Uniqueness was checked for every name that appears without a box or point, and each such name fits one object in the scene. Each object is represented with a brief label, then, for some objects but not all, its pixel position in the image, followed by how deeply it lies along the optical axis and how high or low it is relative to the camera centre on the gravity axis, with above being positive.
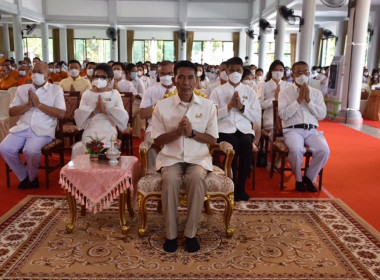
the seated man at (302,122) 4.62 -0.70
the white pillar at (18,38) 16.97 +0.88
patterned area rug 2.82 -1.44
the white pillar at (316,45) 22.81 +1.08
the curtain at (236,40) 25.03 +1.40
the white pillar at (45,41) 20.84 +0.93
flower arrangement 3.55 -0.76
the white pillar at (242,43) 24.94 +1.22
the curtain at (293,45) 25.38 +1.18
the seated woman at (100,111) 4.55 -0.57
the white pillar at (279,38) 14.91 +0.94
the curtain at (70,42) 25.02 +1.08
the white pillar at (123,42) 24.75 +1.13
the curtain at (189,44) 24.84 +1.10
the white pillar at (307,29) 11.55 +1.01
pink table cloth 3.29 -0.98
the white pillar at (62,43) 24.68 +0.99
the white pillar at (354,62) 9.60 +0.07
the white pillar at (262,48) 18.95 +0.72
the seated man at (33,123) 4.57 -0.74
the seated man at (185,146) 3.11 -0.70
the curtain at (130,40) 24.90 +1.27
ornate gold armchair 3.24 -1.02
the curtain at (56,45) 24.47 +0.86
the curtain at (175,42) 24.75 +1.19
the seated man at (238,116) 4.39 -0.60
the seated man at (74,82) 7.28 -0.40
